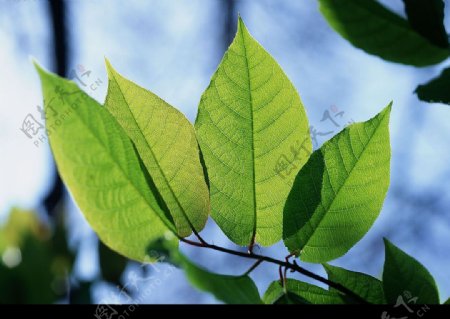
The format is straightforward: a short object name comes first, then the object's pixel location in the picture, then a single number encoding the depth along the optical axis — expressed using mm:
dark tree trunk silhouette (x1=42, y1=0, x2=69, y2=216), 2980
